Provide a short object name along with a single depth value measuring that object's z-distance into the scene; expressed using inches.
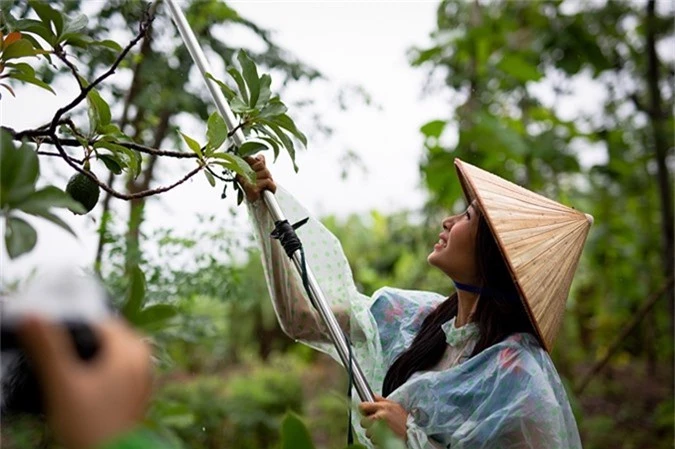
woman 40.6
